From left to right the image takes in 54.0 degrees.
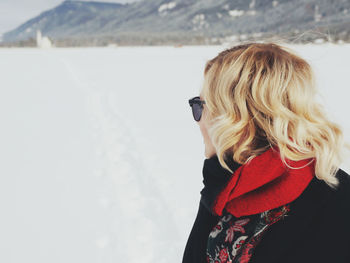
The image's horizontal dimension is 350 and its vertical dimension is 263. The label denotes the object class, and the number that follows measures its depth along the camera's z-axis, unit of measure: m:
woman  0.96
